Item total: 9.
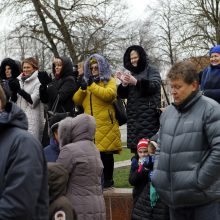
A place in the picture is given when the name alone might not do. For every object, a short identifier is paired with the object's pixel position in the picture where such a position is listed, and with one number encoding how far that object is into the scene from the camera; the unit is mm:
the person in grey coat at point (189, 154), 5761
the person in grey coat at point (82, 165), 6750
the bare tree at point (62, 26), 34400
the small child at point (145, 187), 7498
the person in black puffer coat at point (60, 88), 10097
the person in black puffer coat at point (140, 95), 9169
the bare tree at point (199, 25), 37312
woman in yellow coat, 9589
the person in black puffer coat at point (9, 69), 10650
